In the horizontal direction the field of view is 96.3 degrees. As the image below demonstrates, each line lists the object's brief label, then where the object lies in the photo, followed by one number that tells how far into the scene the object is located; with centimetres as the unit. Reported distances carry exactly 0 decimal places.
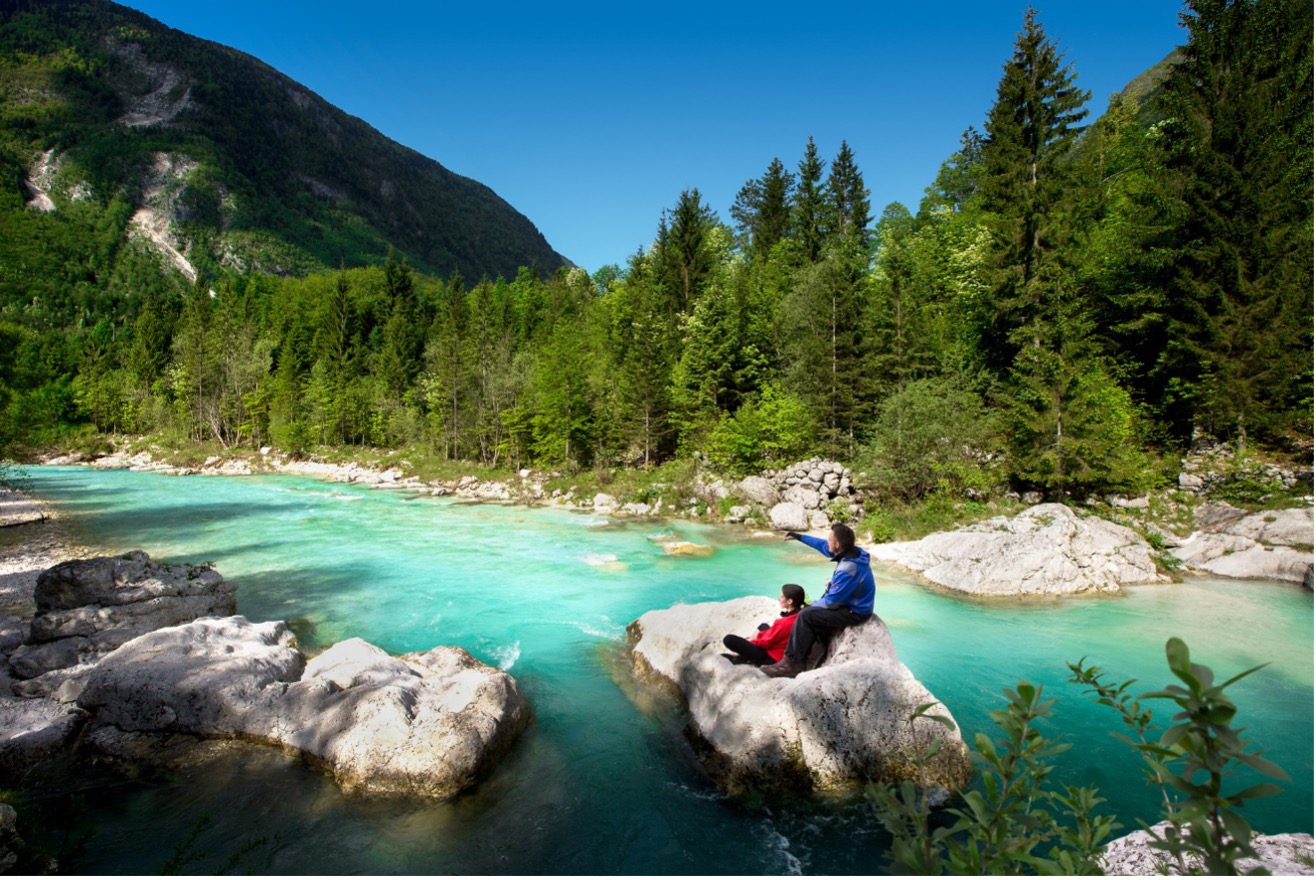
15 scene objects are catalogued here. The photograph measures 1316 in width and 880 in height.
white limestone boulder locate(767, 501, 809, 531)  1953
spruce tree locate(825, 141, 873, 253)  4341
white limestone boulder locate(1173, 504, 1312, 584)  1241
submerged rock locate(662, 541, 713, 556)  1648
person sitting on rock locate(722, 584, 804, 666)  706
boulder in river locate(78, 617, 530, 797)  570
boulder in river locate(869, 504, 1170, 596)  1255
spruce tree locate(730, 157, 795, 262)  4447
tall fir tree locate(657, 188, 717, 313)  3734
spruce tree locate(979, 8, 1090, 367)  2122
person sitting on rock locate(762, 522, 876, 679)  648
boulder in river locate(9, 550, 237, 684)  756
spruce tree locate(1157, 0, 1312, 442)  1688
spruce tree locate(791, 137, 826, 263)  3928
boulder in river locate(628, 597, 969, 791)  569
